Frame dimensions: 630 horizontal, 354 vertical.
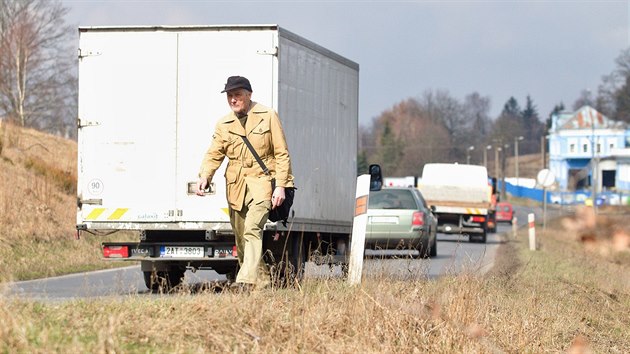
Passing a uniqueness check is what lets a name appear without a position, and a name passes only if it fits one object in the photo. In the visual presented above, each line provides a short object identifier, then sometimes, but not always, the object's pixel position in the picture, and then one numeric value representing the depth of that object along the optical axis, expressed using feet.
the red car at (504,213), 265.75
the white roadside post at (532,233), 111.86
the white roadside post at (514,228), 166.20
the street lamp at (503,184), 389.11
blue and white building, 374.02
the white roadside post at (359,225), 40.04
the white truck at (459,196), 147.54
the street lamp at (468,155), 446.11
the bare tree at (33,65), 210.18
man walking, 33.88
